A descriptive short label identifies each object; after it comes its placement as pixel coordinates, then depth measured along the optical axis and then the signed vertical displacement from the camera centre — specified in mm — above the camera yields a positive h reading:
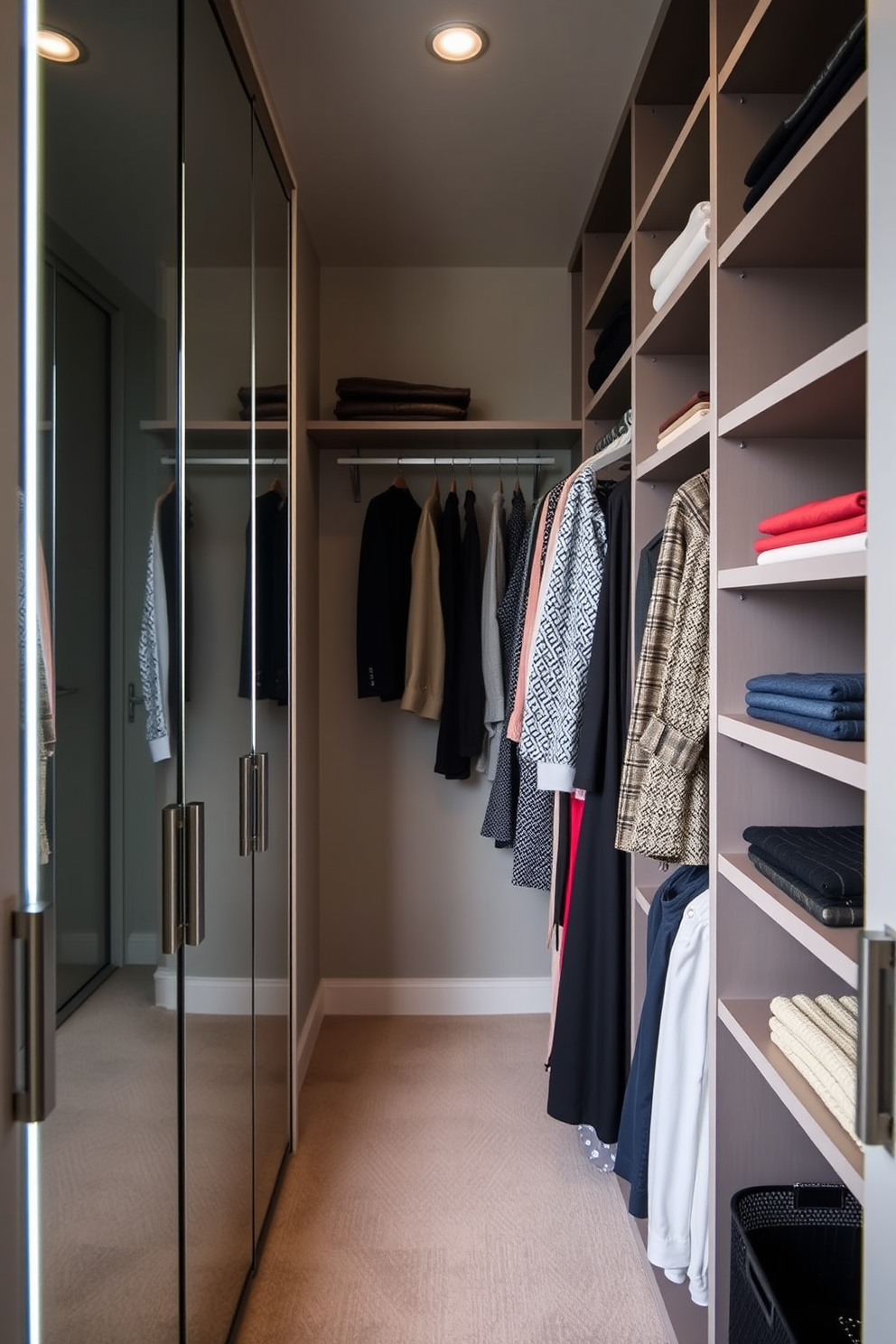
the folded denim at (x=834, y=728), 1017 -64
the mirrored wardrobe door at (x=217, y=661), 1418 +22
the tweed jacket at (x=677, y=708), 1475 -58
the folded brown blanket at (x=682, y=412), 1552 +496
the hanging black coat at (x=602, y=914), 1919 -552
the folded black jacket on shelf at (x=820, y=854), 1013 -229
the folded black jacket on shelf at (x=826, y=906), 986 -267
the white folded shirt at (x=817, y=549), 970 +153
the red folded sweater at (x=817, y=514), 965 +193
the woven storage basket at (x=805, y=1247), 1202 -814
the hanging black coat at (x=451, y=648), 2930 +89
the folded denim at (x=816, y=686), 1045 -14
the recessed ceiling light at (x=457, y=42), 1840 +1359
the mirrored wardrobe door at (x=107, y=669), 876 +5
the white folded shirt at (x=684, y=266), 1449 +725
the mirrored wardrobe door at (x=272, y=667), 1944 +17
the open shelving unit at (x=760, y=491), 1230 +283
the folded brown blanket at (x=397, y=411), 2844 +860
